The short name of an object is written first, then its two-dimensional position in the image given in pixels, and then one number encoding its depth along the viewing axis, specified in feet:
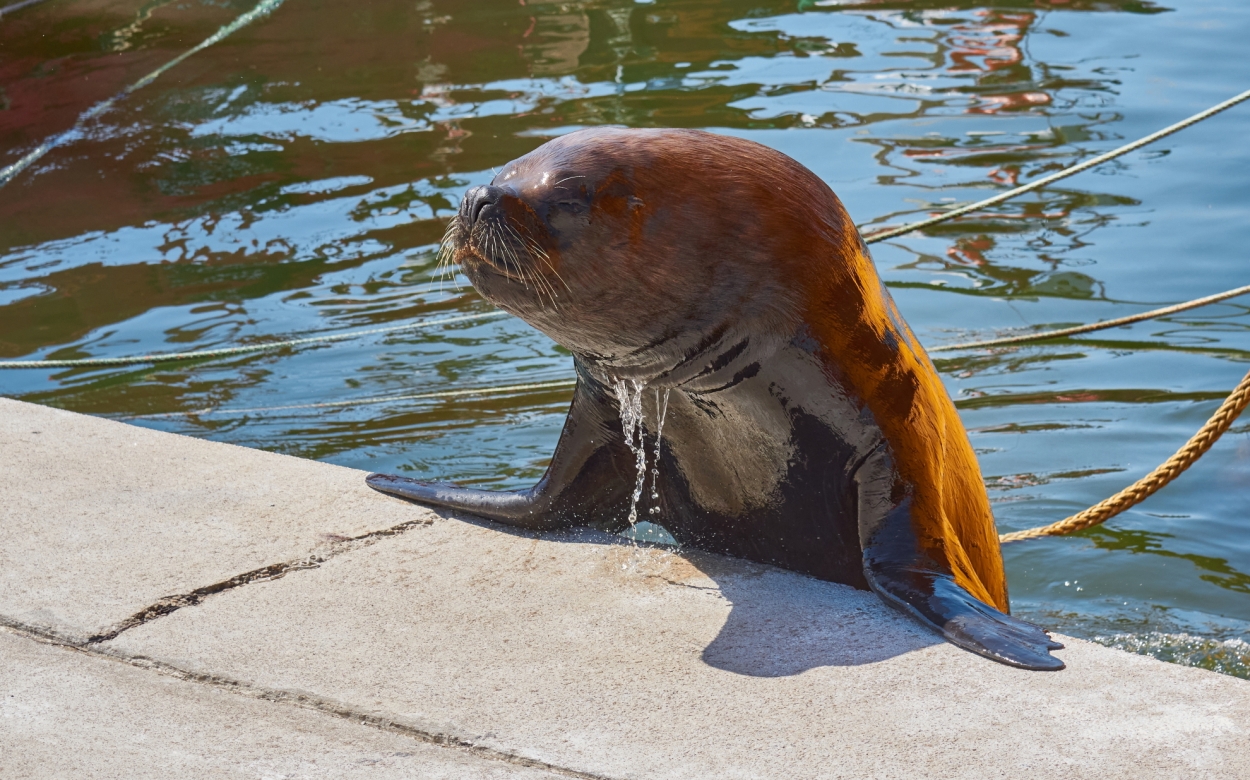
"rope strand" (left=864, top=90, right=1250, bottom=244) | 18.97
